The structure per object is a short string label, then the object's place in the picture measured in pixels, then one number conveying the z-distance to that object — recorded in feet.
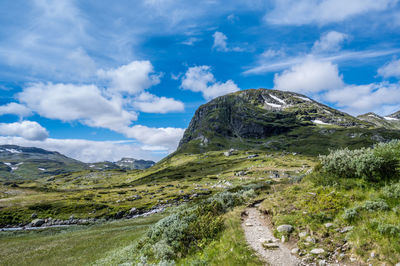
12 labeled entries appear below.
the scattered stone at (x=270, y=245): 39.92
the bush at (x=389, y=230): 29.13
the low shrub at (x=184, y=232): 51.19
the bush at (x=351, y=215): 37.47
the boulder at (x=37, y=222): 211.61
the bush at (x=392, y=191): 38.00
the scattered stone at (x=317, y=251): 33.06
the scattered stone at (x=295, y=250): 36.24
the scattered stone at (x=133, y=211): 225.91
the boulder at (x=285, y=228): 43.34
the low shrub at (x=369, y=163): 46.21
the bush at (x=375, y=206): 36.50
